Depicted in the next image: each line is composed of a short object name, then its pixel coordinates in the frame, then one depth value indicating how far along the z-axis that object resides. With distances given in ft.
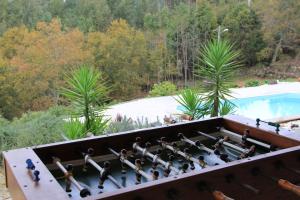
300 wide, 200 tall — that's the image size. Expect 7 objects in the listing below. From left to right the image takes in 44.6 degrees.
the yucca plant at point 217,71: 14.44
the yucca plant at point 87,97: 12.69
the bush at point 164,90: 46.29
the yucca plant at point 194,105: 15.01
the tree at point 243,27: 58.59
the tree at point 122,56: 51.29
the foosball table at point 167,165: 4.80
